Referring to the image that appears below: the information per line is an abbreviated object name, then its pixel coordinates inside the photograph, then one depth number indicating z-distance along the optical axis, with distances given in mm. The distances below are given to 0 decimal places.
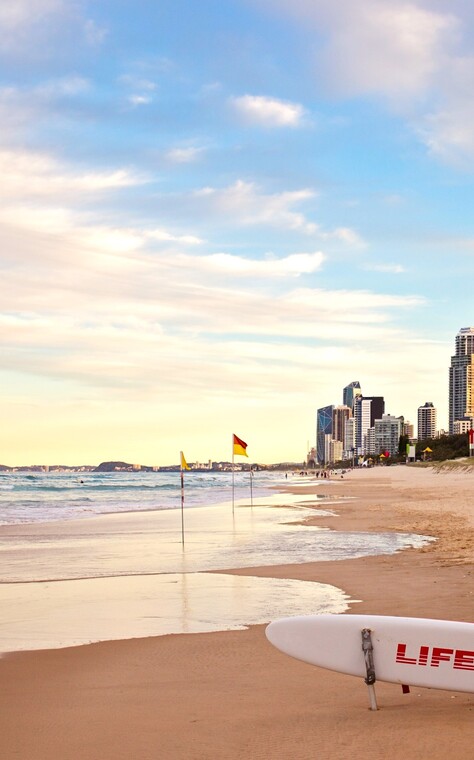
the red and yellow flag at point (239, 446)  39844
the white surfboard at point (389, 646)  5789
